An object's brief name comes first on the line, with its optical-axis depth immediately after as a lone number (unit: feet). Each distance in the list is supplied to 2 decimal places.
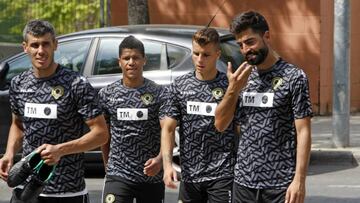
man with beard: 30.19
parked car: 58.39
